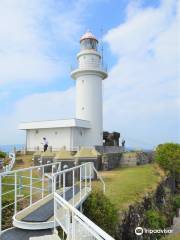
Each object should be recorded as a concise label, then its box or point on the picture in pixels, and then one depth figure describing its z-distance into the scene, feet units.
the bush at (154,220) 22.55
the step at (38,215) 10.88
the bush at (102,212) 15.84
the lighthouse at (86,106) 51.42
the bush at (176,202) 35.06
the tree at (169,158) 42.23
